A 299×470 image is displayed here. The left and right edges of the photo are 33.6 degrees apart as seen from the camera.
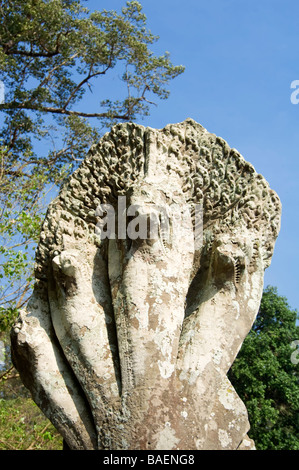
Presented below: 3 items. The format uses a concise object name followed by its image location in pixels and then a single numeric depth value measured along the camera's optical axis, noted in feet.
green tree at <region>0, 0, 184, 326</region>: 31.45
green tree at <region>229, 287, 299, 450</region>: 36.45
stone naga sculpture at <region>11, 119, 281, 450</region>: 7.84
